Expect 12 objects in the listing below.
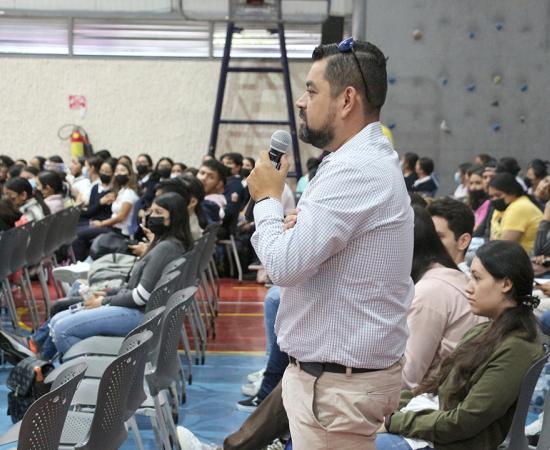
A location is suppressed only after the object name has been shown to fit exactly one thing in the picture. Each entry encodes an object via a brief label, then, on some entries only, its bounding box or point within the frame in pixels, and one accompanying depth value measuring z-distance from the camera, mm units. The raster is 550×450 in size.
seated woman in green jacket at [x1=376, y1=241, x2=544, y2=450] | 3018
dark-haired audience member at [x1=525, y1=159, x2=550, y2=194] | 10336
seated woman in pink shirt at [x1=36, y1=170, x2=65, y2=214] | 9664
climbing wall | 13984
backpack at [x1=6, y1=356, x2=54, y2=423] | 4012
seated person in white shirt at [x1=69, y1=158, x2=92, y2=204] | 11623
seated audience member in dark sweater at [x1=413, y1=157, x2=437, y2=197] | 11938
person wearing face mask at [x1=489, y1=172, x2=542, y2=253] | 7172
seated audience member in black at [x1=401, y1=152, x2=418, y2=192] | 12362
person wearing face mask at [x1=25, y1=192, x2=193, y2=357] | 5227
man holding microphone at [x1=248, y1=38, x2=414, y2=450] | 2111
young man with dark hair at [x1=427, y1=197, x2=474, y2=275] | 4309
